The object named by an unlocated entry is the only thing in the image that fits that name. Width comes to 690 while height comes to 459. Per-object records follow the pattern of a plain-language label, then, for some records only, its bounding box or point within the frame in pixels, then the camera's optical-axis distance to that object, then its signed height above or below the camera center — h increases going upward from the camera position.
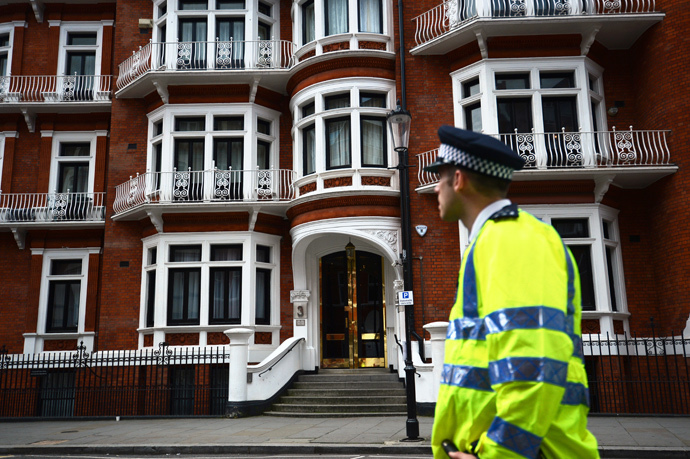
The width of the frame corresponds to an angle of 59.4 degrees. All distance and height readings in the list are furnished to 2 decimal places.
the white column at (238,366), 13.59 -0.59
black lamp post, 9.73 +1.98
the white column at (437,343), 12.23 -0.16
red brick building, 14.80 +4.87
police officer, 1.68 +0.02
